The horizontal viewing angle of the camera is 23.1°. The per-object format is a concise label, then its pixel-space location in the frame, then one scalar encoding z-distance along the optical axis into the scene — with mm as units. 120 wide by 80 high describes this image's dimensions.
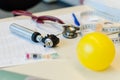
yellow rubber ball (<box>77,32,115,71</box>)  560
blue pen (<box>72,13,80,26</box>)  765
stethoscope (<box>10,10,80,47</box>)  655
